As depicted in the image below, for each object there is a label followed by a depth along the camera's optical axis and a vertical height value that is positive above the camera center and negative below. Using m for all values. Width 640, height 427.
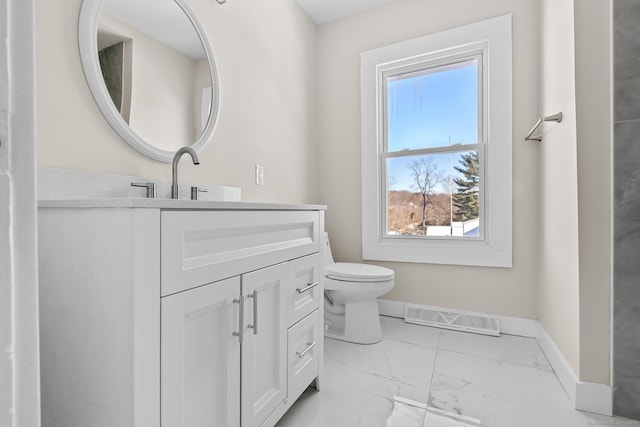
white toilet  1.88 -0.51
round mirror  1.12 +0.57
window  2.07 +0.47
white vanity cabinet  0.65 -0.23
